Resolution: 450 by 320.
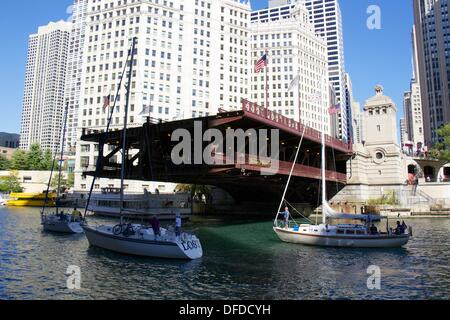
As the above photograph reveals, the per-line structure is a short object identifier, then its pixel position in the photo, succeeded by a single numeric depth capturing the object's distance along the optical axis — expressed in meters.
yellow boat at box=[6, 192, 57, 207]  92.12
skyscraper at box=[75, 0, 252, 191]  109.94
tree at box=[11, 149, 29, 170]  139.25
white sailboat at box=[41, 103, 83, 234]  40.88
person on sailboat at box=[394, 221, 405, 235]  32.53
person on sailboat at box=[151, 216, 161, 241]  26.81
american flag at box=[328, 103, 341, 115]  46.52
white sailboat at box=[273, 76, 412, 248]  32.38
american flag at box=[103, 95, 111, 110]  52.01
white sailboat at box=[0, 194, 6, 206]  93.91
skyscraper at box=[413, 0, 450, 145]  175.25
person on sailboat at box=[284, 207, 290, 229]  36.06
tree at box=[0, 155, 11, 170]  150.75
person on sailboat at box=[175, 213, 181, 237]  26.52
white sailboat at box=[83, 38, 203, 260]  25.97
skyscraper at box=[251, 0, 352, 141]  189.79
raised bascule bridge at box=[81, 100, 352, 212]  41.22
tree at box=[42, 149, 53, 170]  143.81
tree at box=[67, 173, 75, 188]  131.25
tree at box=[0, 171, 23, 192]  117.75
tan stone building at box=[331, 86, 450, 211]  71.38
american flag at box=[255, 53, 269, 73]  50.28
